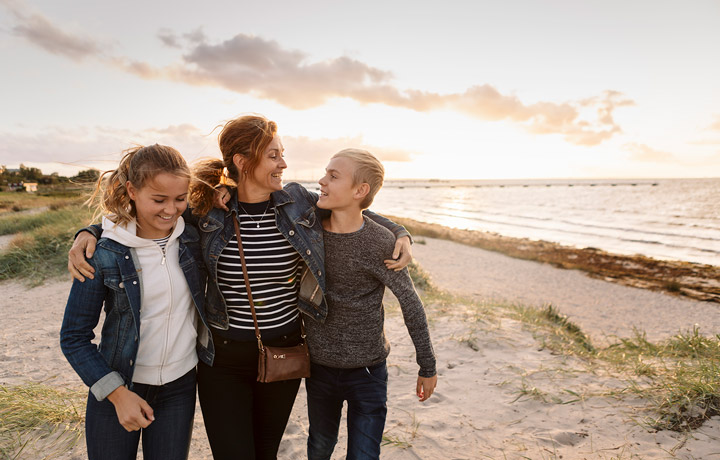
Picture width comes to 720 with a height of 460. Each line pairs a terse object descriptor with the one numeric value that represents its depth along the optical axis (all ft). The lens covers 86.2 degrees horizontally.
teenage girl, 5.84
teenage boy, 7.56
